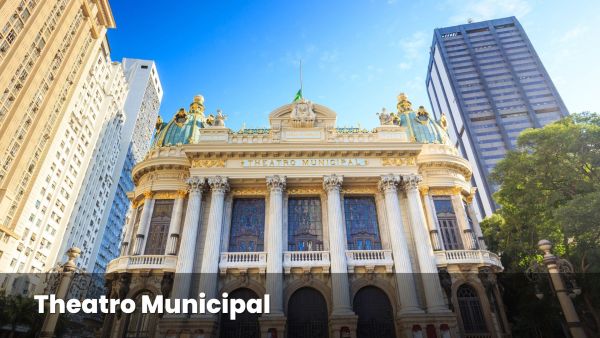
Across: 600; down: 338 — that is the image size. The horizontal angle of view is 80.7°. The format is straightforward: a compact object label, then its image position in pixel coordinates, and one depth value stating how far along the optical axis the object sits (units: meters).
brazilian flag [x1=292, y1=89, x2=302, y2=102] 31.43
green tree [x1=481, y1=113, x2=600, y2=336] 18.18
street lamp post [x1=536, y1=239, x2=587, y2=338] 10.46
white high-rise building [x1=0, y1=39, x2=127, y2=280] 46.72
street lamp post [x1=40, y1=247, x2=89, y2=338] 12.55
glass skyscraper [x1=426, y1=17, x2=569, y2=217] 84.50
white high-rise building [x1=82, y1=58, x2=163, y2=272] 66.36
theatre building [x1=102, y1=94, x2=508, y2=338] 20.95
